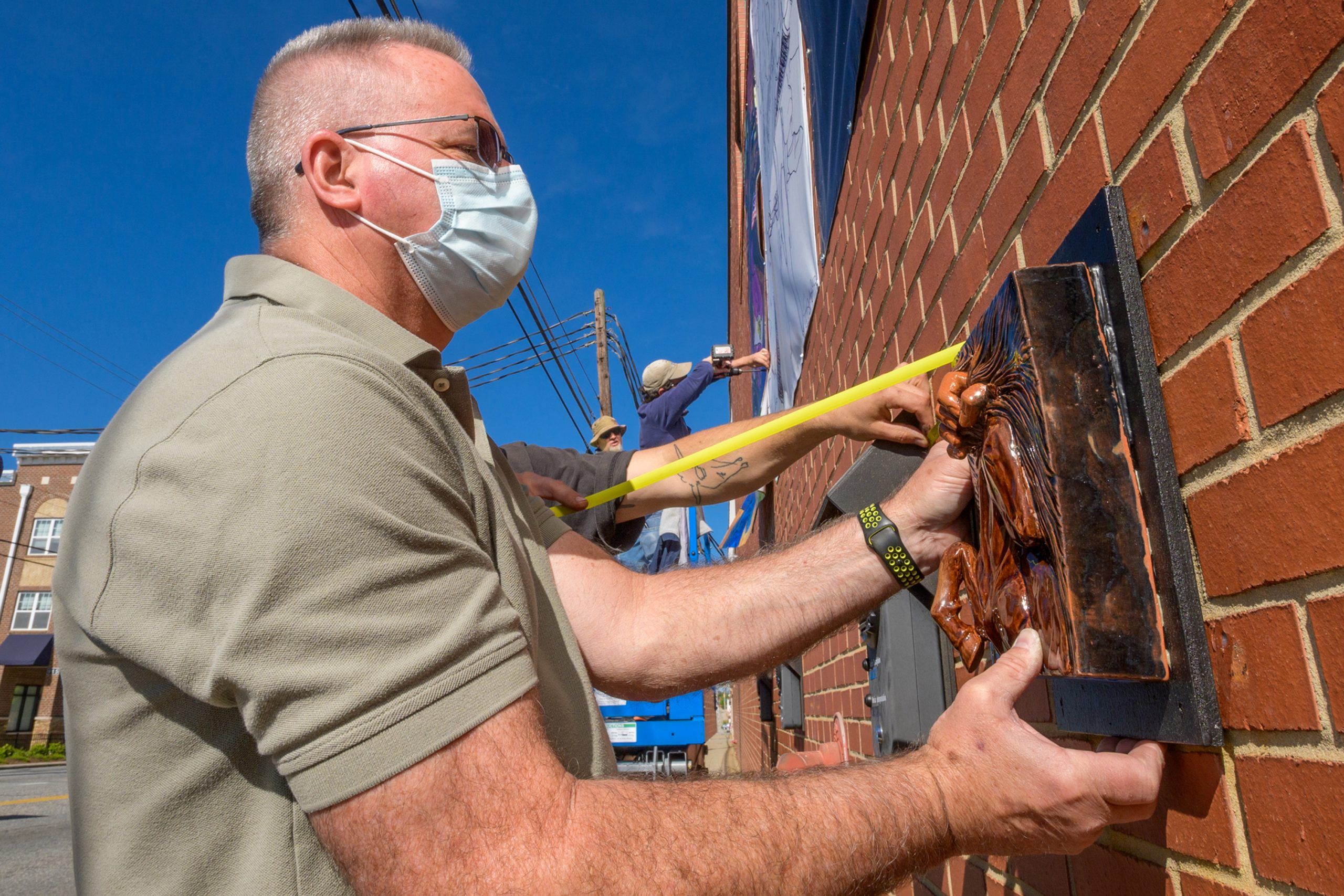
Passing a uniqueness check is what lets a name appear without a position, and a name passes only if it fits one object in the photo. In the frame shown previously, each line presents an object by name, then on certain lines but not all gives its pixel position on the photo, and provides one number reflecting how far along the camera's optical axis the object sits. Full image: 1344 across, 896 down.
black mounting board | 0.87
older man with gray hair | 0.86
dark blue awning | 25.94
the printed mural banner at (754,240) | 6.07
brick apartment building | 26.33
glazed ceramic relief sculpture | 0.88
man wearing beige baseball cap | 6.96
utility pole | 15.64
